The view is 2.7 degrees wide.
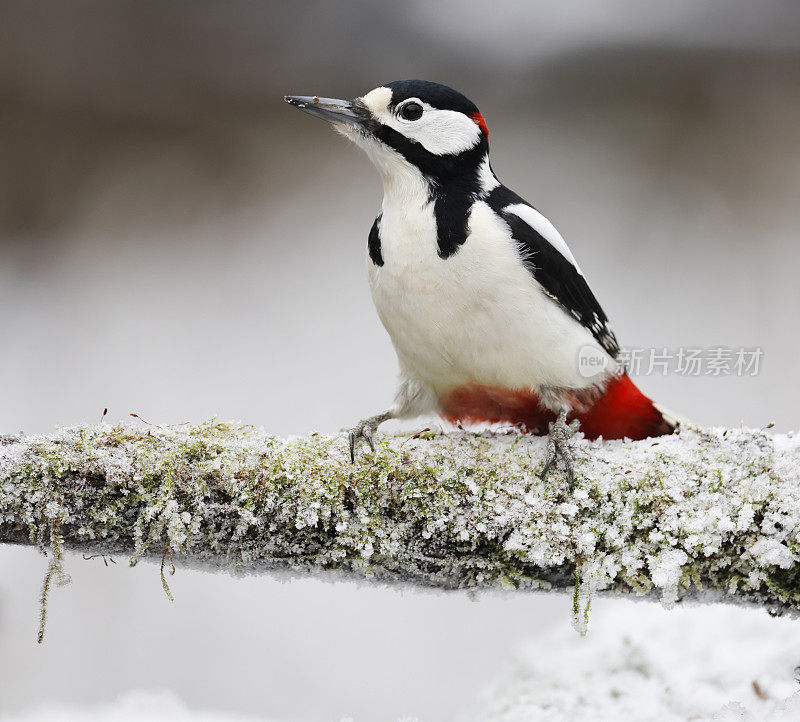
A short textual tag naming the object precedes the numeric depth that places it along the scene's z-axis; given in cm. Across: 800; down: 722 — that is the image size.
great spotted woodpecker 472
